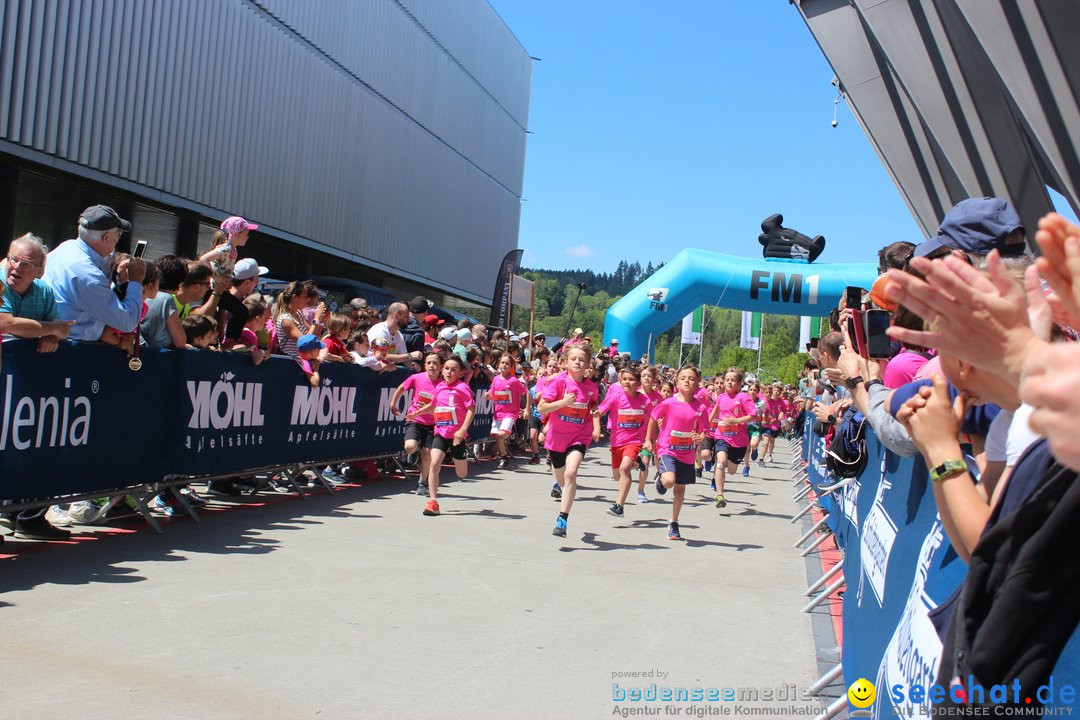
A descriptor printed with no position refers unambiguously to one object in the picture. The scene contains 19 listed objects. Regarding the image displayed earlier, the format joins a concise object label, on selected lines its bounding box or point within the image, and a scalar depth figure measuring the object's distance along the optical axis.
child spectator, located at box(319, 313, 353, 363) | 11.57
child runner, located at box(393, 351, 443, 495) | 11.45
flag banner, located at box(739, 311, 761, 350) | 45.84
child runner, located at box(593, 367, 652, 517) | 11.67
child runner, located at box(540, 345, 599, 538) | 10.44
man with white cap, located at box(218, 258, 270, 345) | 9.41
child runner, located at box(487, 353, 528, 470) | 16.73
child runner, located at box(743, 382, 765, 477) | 21.92
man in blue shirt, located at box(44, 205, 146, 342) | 6.74
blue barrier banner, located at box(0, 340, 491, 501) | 6.41
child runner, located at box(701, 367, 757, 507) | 15.32
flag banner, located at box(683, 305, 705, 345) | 38.57
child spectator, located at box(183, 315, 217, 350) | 8.59
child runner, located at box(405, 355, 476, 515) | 10.86
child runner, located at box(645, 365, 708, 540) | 10.64
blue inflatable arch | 24.12
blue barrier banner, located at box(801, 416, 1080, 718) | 2.48
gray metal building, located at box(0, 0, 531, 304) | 17.97
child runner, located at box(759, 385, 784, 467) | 27.14
